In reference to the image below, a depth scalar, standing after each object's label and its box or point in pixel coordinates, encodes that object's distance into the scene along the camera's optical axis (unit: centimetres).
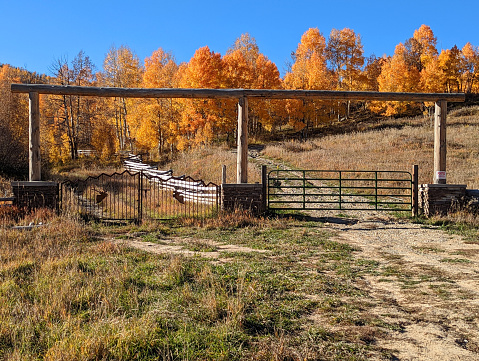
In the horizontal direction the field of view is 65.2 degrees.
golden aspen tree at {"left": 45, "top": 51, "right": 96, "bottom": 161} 3588
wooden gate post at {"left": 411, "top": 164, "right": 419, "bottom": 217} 1316
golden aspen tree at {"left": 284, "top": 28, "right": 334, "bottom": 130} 4491
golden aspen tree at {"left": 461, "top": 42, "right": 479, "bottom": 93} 6038
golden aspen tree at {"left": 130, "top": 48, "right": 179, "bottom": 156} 3741
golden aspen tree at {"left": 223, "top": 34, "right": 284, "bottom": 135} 3862
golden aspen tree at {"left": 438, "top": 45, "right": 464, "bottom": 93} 4962
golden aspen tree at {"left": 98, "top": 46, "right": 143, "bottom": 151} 4228
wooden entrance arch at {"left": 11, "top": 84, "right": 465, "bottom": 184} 1186
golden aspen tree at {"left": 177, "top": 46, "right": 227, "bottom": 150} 3462
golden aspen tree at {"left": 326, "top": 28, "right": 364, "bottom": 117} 5231
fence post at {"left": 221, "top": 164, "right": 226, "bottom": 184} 1491
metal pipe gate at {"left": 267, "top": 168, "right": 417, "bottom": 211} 1531
